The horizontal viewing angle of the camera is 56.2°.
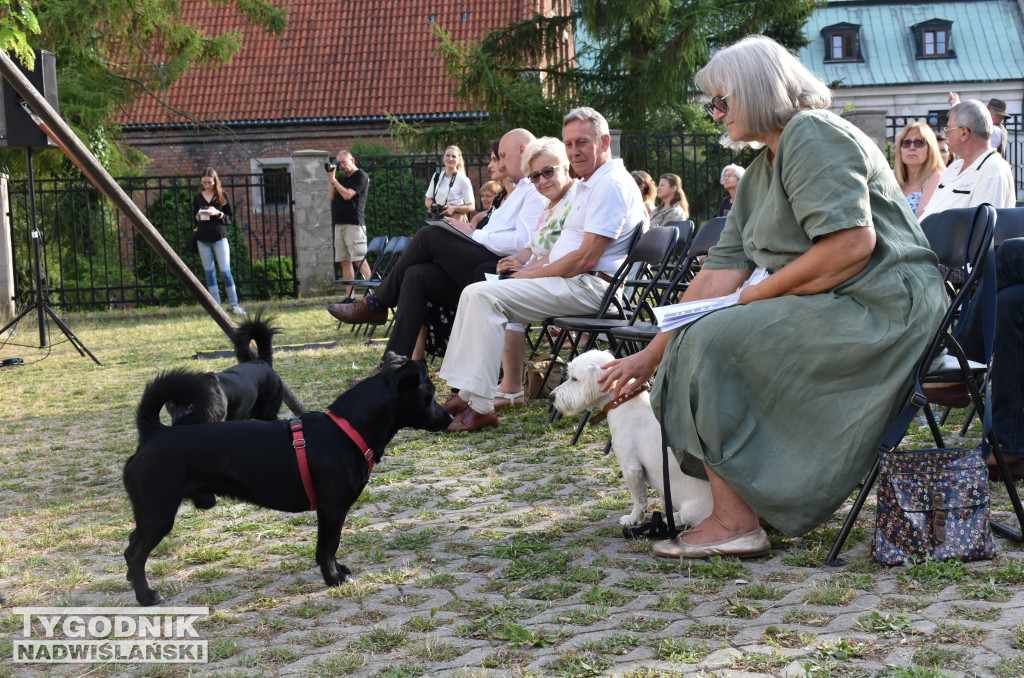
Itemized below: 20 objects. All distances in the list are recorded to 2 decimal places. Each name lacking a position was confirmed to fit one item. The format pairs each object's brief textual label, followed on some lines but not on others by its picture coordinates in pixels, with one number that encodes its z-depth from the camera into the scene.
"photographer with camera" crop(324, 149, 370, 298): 14.11
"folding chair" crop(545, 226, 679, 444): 5.46
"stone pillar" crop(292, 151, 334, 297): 16.28
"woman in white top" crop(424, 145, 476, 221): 11.86
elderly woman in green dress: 3.10
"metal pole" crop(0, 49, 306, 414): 4.48
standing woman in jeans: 13.97
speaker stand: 9.38
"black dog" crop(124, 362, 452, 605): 3.02
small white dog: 3.53
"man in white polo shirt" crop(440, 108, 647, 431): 5.61
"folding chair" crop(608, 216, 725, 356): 4.73
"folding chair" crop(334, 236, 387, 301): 12.47
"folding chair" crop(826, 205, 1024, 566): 3.06
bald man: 6.35
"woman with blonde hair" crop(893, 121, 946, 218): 6.68
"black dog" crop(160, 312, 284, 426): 3.64
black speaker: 9.52
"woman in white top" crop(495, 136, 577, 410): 6.01
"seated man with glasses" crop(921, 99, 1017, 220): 5.58
